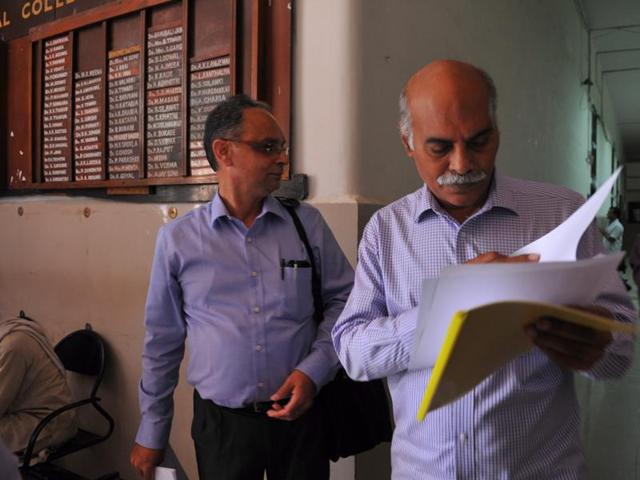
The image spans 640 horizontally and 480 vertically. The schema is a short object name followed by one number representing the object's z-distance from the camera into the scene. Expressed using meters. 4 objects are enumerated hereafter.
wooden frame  2.35
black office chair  2.64
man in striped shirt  1.03
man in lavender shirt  1.71
